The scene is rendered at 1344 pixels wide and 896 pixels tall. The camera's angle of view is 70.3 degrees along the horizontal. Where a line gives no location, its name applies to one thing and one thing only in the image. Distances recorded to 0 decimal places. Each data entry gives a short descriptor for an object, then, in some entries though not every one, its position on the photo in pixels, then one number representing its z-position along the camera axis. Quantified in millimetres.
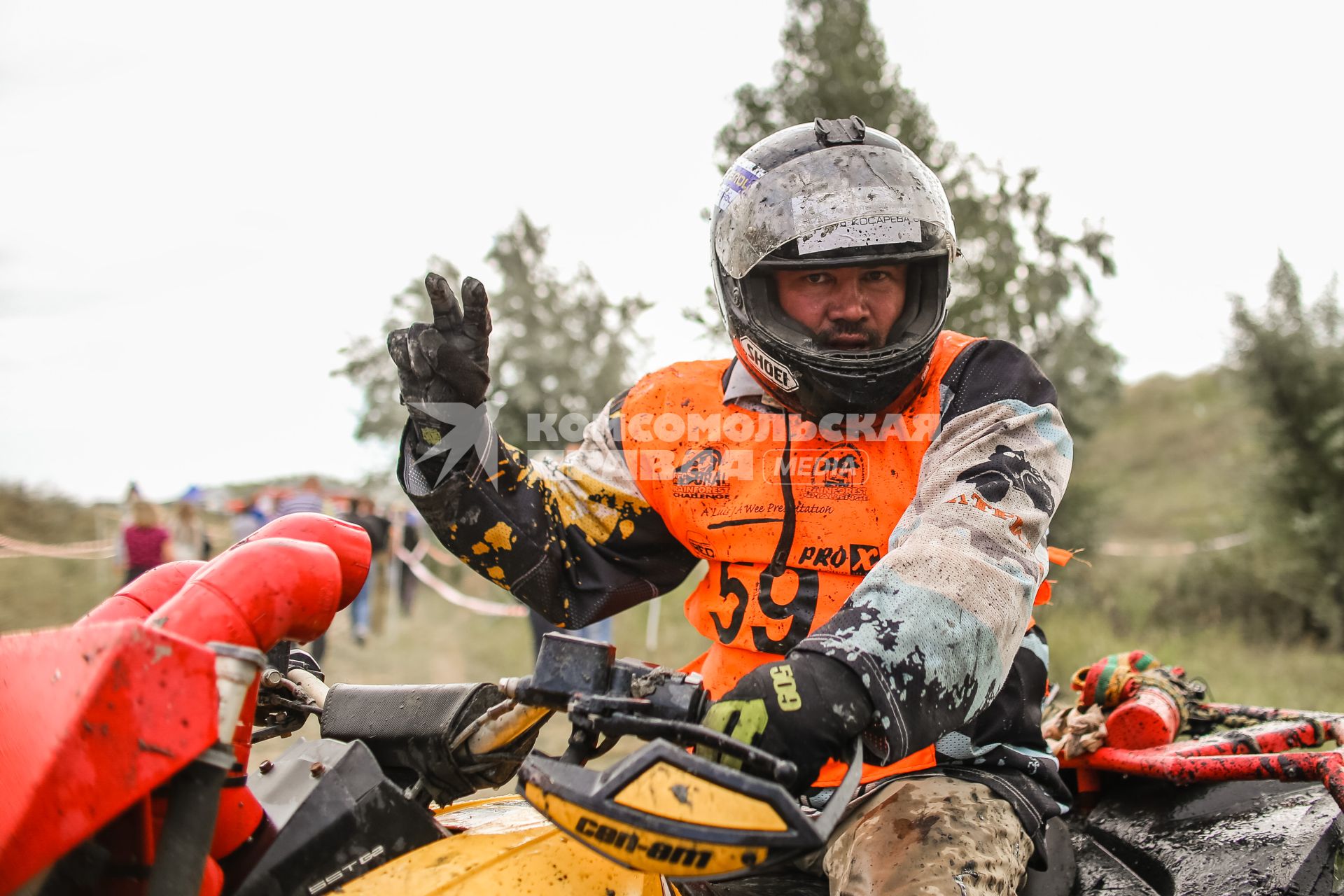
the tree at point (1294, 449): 11406
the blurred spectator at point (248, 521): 13930
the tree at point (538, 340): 18031
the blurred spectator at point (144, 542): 9117
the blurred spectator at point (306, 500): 9910
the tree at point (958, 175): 8977
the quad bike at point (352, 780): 1165
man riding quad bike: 1767
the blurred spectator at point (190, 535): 11570
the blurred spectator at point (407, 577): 14803
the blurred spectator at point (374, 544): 10977
